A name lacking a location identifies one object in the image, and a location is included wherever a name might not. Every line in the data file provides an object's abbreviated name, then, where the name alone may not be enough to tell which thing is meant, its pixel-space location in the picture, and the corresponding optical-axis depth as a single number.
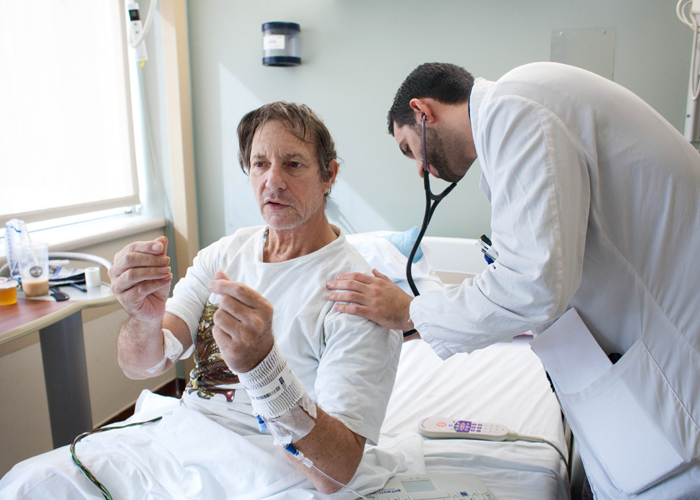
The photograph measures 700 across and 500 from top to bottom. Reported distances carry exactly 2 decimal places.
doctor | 0.92
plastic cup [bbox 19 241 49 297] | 1.70
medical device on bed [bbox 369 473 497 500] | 1.11
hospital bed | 1.32
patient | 0.89
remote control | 1.44
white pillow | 2.13
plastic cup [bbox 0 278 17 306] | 1.60
